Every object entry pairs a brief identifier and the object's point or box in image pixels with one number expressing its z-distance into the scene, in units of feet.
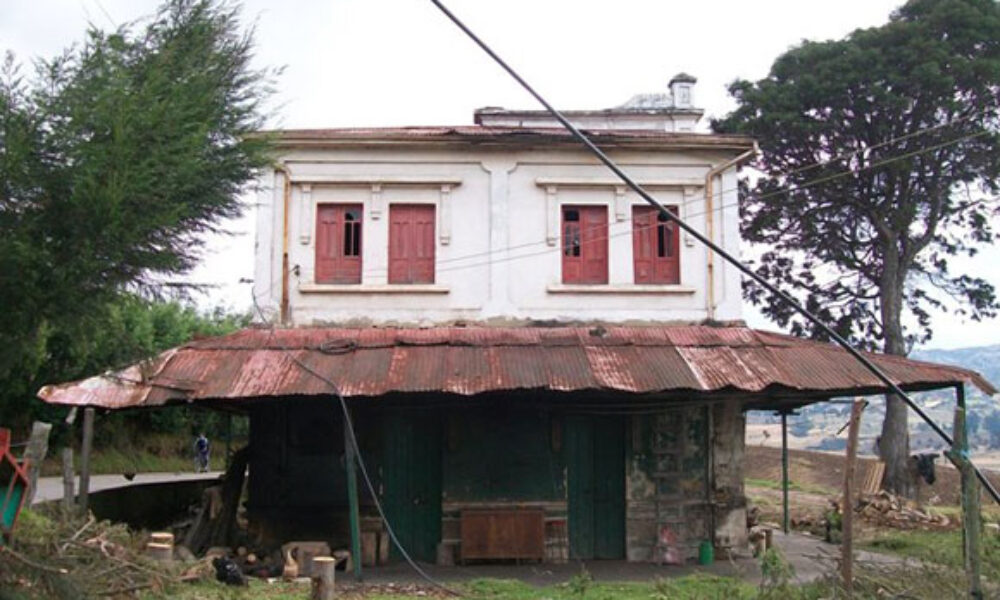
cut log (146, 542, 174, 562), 36.29
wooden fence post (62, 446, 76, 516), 41.17
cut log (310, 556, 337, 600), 32.58
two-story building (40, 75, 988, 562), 40.16
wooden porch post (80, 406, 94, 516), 39.52
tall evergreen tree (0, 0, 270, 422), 21.06
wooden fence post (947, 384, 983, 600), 24.93
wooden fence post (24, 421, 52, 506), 35.22
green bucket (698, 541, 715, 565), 43.42
